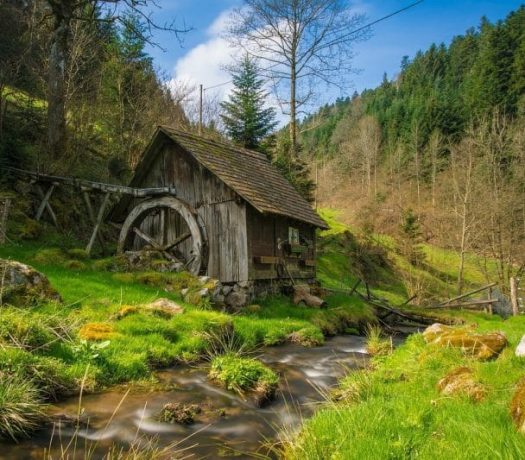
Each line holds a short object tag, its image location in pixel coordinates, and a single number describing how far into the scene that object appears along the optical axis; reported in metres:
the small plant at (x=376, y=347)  8.81
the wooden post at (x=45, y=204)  15.05
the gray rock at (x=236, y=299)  12.16
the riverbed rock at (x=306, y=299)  14.13
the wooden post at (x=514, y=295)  17.84
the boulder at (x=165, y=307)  8.99
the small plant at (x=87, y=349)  6.21
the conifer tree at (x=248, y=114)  29.78
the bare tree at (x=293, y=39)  25.54
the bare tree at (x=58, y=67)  17.23
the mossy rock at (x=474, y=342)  6.43
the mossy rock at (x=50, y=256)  12.03
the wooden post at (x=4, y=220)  12.87
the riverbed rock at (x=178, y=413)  5.13
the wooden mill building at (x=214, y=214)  13.41
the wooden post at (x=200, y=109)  30.41
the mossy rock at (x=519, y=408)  3.55
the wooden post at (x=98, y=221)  14.08
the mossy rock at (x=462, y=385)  4.66
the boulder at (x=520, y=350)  5.69
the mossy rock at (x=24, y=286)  7.52
